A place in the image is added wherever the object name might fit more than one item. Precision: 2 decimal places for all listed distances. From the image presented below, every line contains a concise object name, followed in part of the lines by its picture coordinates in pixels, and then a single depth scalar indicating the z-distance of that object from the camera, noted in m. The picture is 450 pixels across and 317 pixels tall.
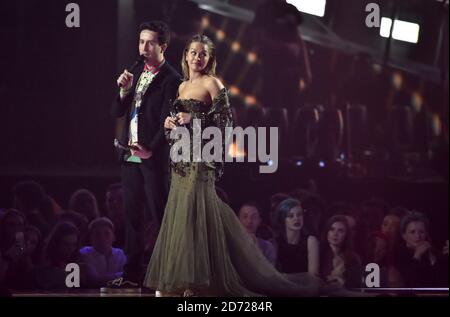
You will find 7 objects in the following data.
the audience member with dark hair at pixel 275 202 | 12.14
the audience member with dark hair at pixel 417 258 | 12.34
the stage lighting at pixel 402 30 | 12.54
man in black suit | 11.50
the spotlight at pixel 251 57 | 12.15
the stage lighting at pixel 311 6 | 12.24
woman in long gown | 10.96
